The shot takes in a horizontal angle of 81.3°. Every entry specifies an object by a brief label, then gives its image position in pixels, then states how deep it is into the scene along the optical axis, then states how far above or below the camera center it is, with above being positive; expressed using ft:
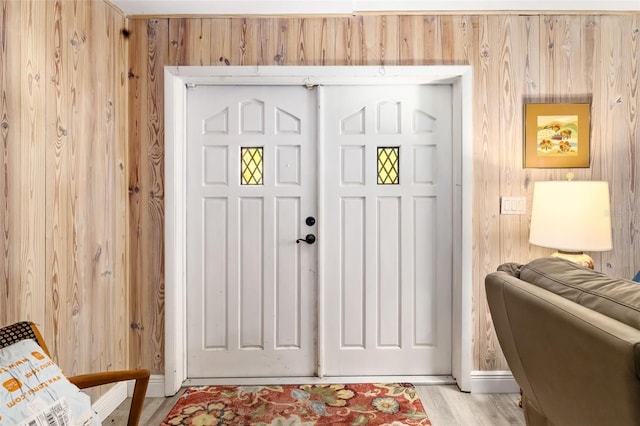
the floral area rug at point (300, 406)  6.69 -3.85
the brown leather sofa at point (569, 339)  2.65 -1.16
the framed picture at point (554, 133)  7.72 +1.48
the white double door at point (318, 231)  8.14 -0.58
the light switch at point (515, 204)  7.77 +0.01
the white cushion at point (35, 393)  3.32 -1.78
